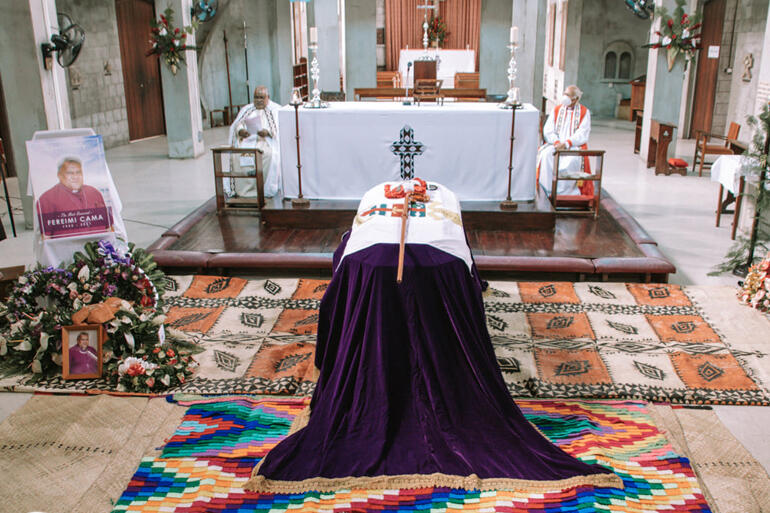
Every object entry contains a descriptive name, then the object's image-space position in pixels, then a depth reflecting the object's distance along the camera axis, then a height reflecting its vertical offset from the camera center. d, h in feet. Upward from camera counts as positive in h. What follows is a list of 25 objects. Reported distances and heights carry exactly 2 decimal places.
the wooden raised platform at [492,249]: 19.88 -5.24
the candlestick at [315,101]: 24.45 -1.04
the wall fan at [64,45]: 24.81 +0.98
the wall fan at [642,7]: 36.96 +3.18
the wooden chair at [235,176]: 24.35 -3.88
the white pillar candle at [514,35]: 22.26 +1.07
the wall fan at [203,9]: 38.50 +3.39
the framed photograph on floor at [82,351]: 14.48 -5.63
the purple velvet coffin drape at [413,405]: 10.68 -5.34
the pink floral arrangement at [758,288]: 17.66 -5.51
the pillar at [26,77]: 24.38 -0.13
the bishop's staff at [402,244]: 11.34 -2.83
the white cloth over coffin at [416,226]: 12.08 -2.74
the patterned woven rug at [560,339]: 14.26 -6.12
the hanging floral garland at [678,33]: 34.27 +1.70
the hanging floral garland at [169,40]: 36.37 +1.65
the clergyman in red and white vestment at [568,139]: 26.89 -2.65
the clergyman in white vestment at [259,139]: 27.37 -2.59
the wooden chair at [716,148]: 32.06 -3.67
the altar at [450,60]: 57.88 +0.83
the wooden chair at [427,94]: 25.85 -0.86
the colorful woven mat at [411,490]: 10.27 -6.21
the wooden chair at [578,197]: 23.82 -4.48
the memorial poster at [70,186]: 16.19 -2.60
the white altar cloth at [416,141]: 23.88 -2.61
